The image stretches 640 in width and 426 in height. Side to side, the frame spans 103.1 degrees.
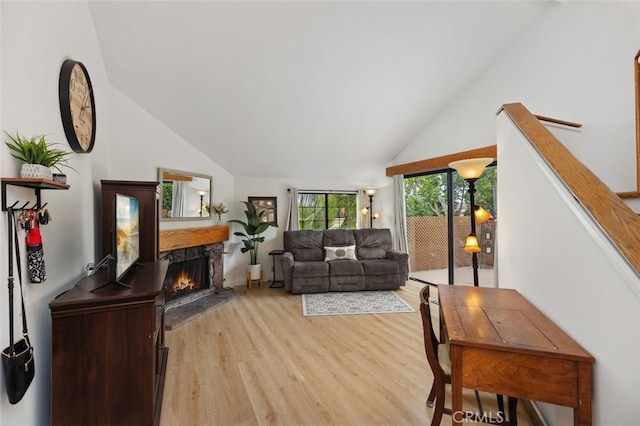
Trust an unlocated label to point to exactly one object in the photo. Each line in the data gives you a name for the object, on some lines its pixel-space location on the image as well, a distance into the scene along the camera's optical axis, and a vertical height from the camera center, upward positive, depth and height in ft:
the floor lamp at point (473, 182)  6.48 +0.81
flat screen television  4.93 -0.48
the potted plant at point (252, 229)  14.96 -0.91
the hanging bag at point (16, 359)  3.26 -1.89
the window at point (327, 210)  18.12 +0.23
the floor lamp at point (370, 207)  18.31 +0.43
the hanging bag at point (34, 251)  3.82 -0.55
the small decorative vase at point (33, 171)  3.54 +0.63
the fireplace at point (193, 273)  11.91 -3.04
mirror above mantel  11.70 +0.96
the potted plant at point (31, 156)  3.59 +0.89
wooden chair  4.74 -3.12
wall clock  5.31 +2.56
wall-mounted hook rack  3.34 +0.45
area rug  11.39 -4.39
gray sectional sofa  13.97 -2.85
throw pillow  15.28 -2.46
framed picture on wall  16.52 +0.50
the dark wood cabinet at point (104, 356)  4.07 -2.38
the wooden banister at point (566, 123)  7.54 +2.79
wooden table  3.02 -1.88
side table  16.19 -3.73
